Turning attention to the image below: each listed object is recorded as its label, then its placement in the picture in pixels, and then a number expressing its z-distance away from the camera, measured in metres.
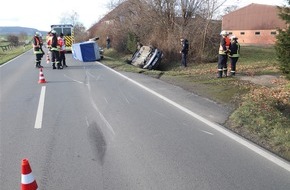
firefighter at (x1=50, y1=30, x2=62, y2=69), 15.91
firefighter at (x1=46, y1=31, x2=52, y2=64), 16.52
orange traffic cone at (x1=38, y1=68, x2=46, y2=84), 11.71
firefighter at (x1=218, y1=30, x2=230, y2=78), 11.99
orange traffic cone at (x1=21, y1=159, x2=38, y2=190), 3.17
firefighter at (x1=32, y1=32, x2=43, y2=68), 16.57
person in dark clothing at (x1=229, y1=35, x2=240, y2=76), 12.36
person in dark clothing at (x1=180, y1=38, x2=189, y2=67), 16.88
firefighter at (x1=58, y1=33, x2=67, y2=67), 16.44
